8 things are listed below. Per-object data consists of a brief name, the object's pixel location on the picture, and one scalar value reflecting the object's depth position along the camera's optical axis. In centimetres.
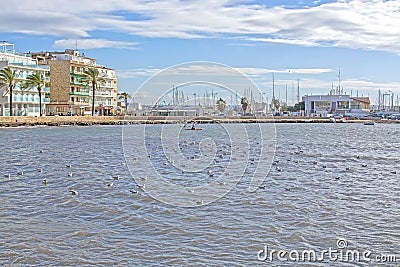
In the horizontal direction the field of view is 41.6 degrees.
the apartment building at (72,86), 9931
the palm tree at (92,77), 9446
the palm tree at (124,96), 12208
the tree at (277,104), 15925
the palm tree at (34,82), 8362
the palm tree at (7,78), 7693
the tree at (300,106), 17034
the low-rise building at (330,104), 15912
